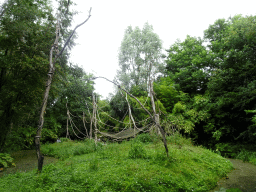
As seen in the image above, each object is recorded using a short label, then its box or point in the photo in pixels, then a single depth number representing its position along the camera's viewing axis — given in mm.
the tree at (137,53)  13734
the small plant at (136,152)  4875
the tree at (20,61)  5664
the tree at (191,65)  11492
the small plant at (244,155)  7125
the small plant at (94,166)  4061
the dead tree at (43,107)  3917
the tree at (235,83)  7711
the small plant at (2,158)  4848
